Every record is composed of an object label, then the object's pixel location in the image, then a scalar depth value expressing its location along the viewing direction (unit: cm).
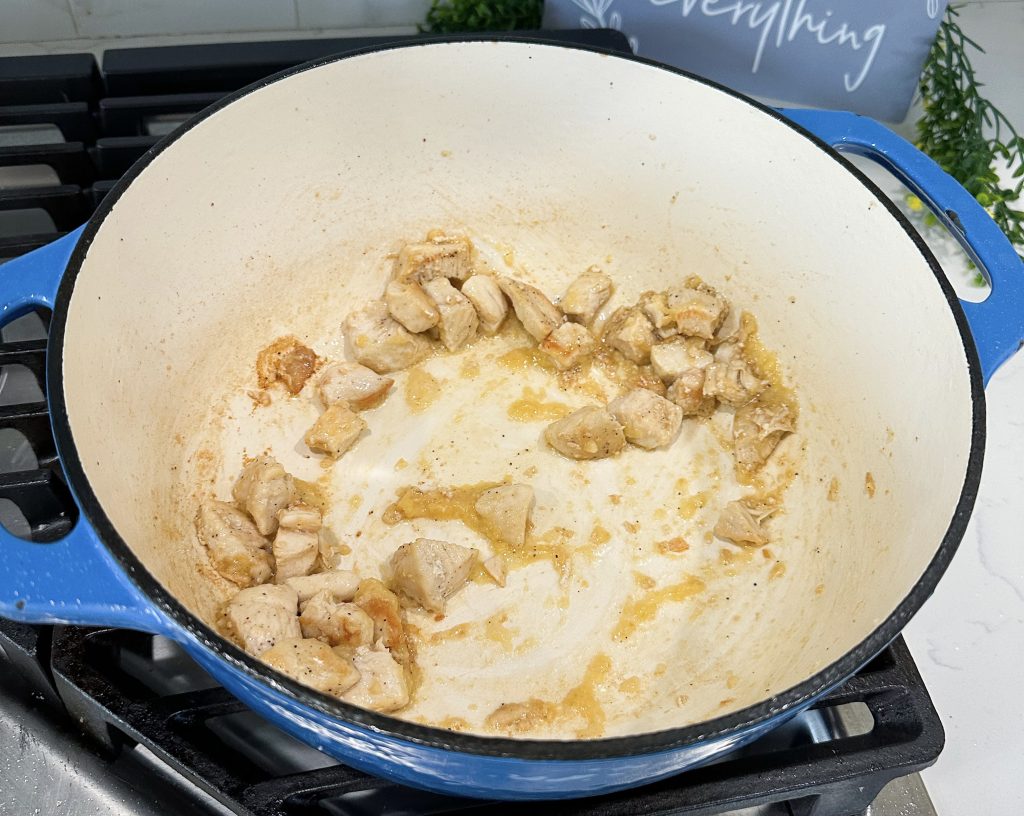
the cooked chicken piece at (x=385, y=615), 39
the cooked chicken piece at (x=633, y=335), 46
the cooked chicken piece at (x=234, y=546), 40
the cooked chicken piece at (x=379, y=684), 37
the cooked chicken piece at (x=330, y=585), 39
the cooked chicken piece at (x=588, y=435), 43
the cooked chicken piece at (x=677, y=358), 46
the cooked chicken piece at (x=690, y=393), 45
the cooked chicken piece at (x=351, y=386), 45
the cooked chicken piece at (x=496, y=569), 41
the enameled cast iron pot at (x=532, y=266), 32
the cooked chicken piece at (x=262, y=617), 37
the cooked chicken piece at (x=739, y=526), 42
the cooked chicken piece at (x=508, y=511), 41
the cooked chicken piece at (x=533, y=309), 46
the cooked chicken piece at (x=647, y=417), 44
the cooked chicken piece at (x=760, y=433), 44
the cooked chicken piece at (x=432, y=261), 47
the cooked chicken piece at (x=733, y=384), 45
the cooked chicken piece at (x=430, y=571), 39
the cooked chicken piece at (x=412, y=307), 45
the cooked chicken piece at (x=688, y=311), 46
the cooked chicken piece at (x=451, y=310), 46
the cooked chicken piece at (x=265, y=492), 41
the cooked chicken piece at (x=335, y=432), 43
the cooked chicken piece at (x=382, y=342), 46
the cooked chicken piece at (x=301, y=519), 41
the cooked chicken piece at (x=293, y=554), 40
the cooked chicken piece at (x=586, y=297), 47
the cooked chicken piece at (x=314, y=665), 36
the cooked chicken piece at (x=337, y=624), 38
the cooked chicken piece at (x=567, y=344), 46
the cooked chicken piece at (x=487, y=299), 46
